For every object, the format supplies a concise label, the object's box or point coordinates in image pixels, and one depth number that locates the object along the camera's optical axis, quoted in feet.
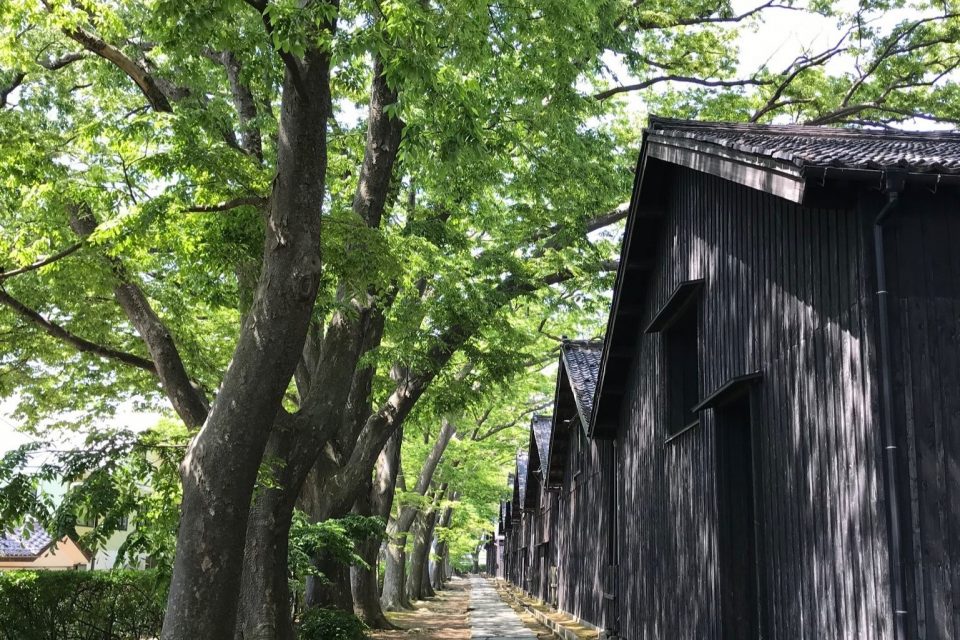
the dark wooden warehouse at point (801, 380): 17.21
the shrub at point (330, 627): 49.39
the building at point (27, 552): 101.91
